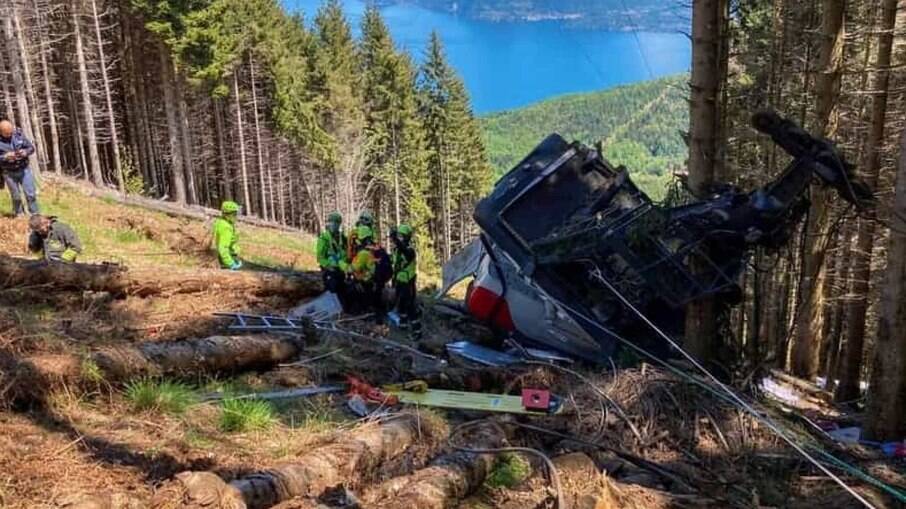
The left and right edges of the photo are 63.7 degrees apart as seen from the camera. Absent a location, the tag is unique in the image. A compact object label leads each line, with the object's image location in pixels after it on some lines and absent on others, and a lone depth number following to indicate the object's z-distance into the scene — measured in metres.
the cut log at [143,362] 5.13
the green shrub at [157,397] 5.46
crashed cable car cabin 7.70
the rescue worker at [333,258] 10.45
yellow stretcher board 6.59
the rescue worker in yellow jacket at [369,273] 10.41
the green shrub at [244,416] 5.41
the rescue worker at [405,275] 10.20
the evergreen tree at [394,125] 46.81
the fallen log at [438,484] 4.29
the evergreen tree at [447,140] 49.62
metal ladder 8.62
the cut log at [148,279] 8.52
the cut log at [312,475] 3.78
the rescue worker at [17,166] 12.65
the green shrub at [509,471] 5.06
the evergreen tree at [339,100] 45.88
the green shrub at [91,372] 5.47
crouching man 10.32
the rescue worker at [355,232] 10.29
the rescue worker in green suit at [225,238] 11.69
